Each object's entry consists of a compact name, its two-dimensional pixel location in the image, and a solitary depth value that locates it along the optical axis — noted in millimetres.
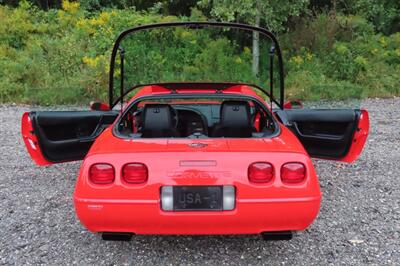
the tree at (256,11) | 10703
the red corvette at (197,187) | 2928
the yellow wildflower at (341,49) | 12320
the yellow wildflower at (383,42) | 13430
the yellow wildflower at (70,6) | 14436
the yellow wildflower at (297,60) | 12428
